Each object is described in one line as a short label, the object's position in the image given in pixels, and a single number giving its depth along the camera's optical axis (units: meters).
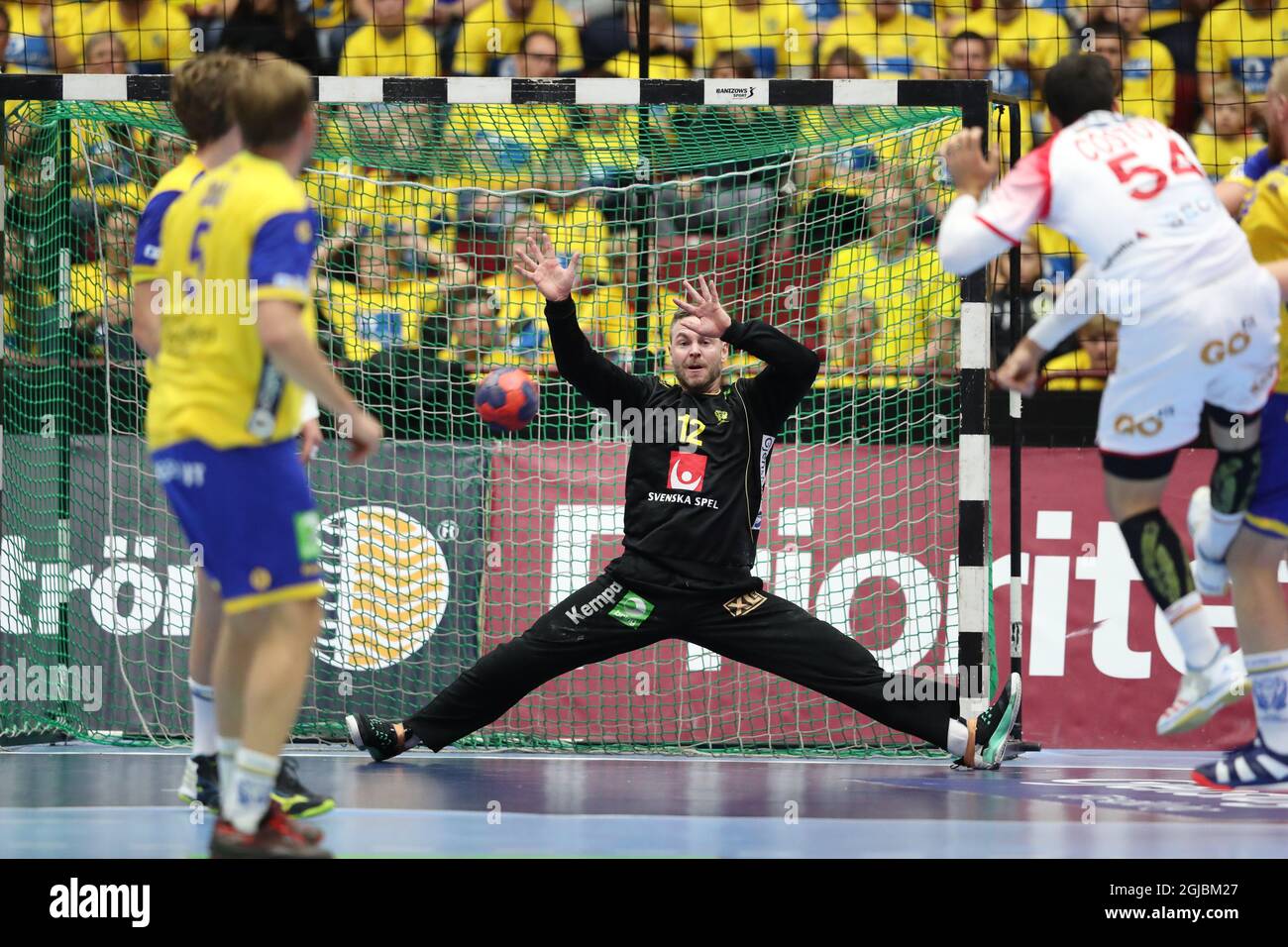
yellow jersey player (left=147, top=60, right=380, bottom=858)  7.96
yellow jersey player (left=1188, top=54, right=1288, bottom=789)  10.01
